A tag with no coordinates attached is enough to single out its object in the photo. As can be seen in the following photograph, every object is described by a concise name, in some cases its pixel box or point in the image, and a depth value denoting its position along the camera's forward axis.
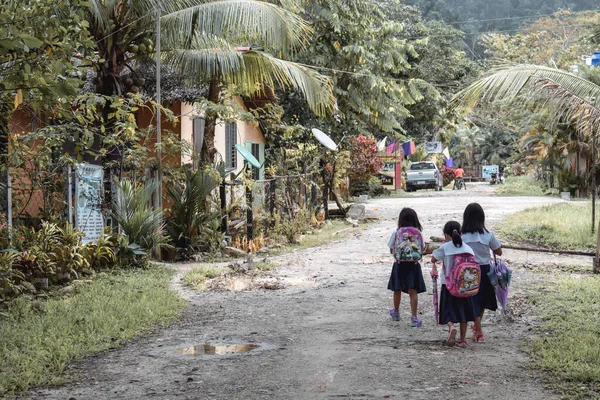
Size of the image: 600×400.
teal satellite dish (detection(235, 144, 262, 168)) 17.37
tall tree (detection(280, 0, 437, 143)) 21.59
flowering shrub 30.56
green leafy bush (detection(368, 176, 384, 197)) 35.62
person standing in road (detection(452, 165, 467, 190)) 44.41
